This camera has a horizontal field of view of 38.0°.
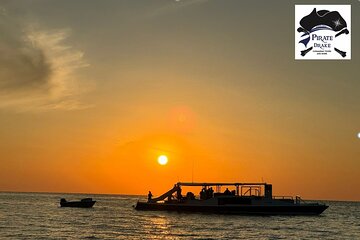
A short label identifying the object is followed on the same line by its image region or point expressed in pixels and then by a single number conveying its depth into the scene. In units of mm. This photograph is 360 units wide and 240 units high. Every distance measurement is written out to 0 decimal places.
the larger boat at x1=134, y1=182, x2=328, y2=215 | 107250
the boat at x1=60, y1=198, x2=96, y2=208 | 150375
